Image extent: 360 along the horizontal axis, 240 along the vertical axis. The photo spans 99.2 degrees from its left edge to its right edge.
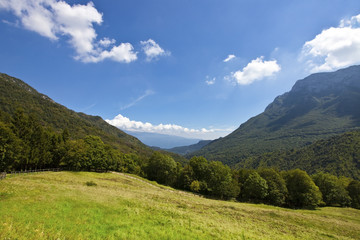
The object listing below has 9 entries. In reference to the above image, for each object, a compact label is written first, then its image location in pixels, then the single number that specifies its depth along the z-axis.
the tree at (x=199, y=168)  69.07
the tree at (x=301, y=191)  54.16
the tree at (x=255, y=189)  58.47
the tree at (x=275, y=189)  58.66
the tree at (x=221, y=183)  60.72
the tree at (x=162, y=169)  74.50
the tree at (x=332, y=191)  60.44
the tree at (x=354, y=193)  62.66
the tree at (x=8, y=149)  38.97
